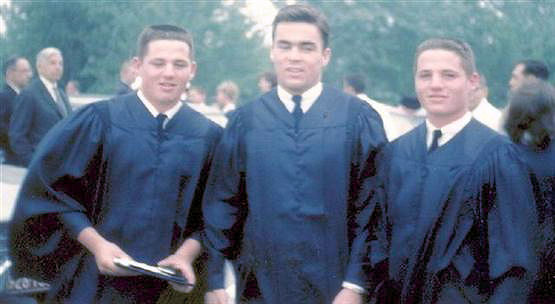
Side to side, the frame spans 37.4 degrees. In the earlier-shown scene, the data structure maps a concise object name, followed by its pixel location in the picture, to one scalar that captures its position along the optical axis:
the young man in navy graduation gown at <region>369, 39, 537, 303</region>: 3.08
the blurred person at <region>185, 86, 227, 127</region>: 15.05
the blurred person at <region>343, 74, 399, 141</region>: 9.66
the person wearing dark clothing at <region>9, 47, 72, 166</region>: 7.50
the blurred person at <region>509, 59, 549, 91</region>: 6.91
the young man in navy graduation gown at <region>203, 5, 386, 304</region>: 3.30
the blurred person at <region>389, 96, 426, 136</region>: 9.86
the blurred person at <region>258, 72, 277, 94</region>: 9.17
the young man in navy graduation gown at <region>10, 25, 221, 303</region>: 3.45
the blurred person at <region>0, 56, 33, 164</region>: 8.19
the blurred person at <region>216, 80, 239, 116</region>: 12.25
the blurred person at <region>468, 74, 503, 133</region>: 6.58
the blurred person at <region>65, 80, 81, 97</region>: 21.96
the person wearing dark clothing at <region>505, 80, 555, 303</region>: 3.33
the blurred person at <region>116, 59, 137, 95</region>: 8.97
